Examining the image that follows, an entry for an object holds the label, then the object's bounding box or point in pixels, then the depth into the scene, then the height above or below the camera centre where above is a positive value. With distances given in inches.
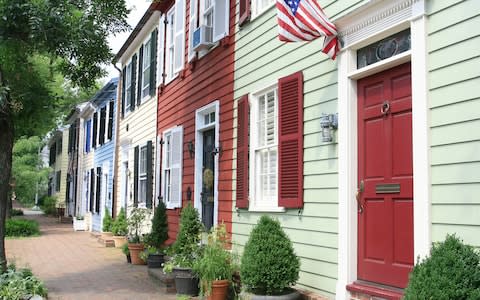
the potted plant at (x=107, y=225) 617.5 -51.9
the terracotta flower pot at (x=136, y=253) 418.8 -56.8
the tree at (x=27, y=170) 882.8 +23.6
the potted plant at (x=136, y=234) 419.5 -44.5
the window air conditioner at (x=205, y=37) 353.7 +103.0
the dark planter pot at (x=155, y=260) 363.9 -54.3
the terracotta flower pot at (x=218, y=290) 246.1 -50.8
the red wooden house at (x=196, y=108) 327.3 +57.4
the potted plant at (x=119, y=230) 559.3 -51.4
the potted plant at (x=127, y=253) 432.9 -58.5
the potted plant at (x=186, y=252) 279.9 -40.4
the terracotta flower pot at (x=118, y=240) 562.2 -62.4
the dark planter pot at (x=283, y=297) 204.1 -45.1
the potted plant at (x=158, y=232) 397.7 -37.6
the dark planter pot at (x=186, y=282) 279.3 -53.6
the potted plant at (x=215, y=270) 247.0 -42.6
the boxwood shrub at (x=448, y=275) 124.6 -22.2
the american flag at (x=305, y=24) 203.9 +65.5
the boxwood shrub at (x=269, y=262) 205.9 -31.4
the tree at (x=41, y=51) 261.3 +74.7
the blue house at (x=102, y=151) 740.0 +50.7
